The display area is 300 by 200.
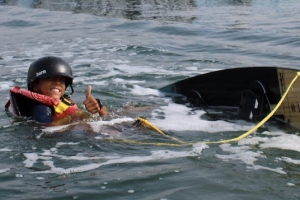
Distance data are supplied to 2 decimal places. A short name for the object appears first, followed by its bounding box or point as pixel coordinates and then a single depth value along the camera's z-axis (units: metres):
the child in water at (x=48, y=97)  8.45
